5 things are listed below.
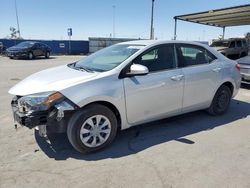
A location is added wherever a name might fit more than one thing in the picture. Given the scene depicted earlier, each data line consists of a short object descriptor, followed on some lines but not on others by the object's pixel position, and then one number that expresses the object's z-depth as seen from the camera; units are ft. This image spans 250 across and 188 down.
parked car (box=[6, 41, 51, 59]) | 50.72
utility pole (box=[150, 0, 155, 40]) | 54.98
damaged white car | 8.41
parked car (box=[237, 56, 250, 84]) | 20.35
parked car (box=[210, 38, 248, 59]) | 41.63
